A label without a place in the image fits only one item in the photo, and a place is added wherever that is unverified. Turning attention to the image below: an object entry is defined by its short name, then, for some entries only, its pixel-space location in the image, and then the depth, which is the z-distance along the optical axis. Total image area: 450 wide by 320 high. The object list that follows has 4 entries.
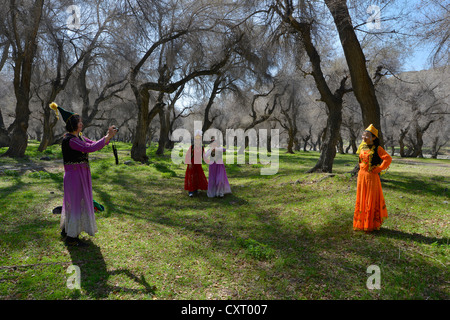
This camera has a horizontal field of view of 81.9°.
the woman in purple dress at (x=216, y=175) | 8.52
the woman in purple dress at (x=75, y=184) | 4.28
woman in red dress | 8.73
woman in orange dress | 4.98
